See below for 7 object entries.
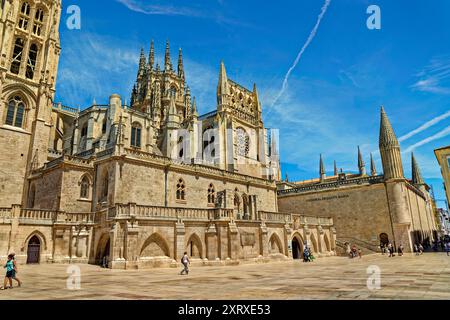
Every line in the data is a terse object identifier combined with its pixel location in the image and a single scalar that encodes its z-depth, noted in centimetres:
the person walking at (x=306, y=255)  2449
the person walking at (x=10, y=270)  938
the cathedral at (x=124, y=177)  1950
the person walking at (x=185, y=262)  1495
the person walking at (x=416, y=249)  2952
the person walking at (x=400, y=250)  2780
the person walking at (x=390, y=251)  2692
